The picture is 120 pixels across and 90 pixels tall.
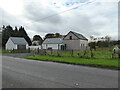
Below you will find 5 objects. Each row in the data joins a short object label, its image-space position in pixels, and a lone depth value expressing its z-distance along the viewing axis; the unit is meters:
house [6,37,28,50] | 37.08
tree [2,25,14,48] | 45.60
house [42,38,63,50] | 34.99
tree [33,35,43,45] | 72.03
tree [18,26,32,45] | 50.86
